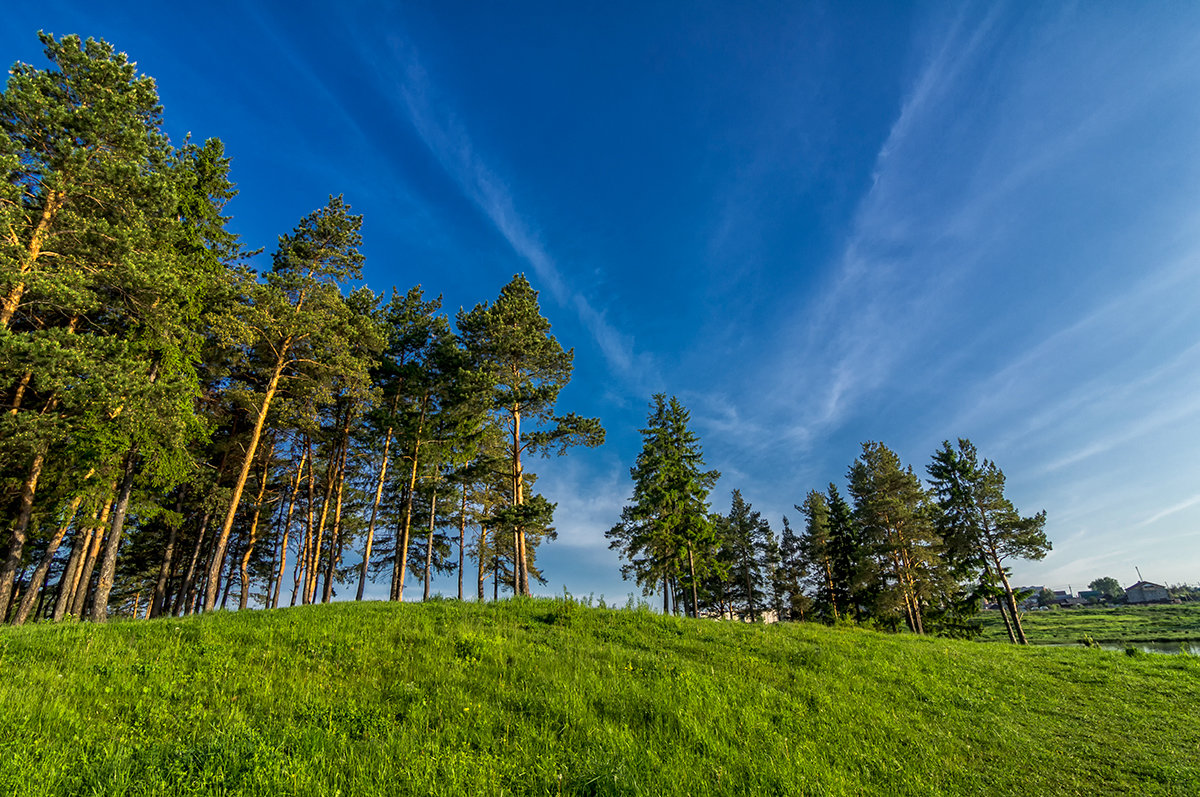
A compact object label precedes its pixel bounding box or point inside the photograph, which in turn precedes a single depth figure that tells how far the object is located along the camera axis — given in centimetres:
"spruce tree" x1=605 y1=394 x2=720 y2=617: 2961
